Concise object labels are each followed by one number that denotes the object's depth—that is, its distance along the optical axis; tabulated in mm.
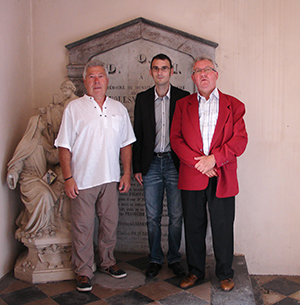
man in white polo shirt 2500
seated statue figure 2740
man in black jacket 2688
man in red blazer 2324
